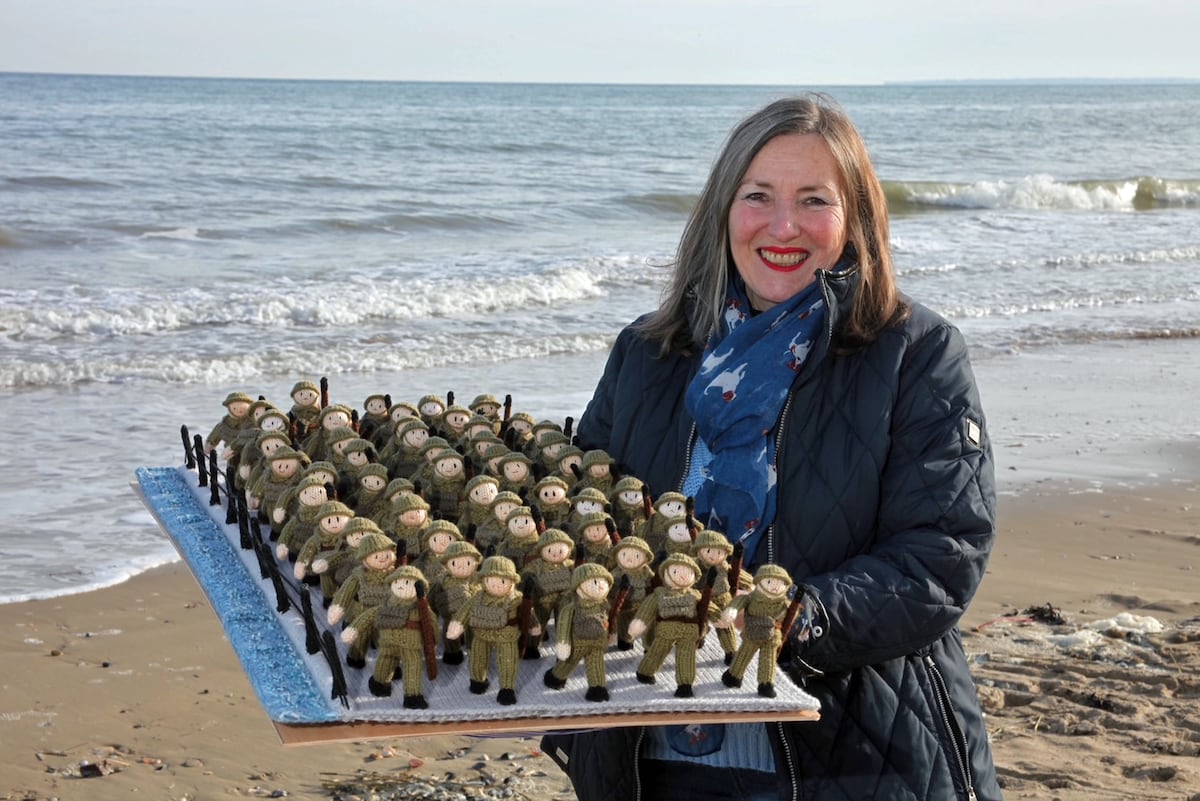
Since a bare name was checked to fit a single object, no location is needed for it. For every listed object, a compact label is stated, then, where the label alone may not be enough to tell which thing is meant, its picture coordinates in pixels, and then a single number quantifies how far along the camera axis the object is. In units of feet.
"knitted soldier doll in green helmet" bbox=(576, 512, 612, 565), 8.60
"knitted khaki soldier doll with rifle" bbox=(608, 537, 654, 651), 8.05
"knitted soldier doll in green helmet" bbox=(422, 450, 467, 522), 9.73
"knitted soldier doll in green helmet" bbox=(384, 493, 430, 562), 8.77
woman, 8.57
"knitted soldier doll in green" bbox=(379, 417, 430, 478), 10.34
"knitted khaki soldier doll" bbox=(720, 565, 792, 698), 7.57
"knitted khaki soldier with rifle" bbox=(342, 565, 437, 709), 7.37
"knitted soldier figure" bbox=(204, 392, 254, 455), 11.22
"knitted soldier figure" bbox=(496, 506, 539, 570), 8.46
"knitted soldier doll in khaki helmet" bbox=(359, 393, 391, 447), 11.31
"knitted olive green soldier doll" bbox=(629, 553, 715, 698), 7.67
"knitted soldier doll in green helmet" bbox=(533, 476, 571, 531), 9.22
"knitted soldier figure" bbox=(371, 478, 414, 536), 8.89
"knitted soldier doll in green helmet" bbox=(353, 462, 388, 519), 9.60
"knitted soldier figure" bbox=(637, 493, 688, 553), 8.61
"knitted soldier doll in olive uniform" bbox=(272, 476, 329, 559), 9.08
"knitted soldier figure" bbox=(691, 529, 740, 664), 7.88
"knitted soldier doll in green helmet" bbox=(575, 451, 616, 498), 9.62
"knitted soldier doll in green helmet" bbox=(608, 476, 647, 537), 9.14
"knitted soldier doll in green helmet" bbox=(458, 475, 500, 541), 9.14
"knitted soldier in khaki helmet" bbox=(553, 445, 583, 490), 9.86
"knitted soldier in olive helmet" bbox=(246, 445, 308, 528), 9.77
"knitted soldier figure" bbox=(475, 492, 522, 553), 8.79
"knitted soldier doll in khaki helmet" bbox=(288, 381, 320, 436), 11.54
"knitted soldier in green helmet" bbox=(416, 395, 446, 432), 11.39
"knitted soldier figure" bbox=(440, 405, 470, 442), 11.16
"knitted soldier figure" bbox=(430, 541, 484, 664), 7.90
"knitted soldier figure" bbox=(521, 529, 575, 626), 8.09
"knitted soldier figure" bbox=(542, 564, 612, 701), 7.54
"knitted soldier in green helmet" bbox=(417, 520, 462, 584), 8.21
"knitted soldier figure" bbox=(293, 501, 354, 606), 8.64
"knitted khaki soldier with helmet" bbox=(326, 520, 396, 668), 7.85
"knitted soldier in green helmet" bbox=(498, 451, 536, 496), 9.71
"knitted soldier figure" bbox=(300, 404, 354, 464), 10.71
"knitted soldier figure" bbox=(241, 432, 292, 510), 10.02
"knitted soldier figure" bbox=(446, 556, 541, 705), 7.48
